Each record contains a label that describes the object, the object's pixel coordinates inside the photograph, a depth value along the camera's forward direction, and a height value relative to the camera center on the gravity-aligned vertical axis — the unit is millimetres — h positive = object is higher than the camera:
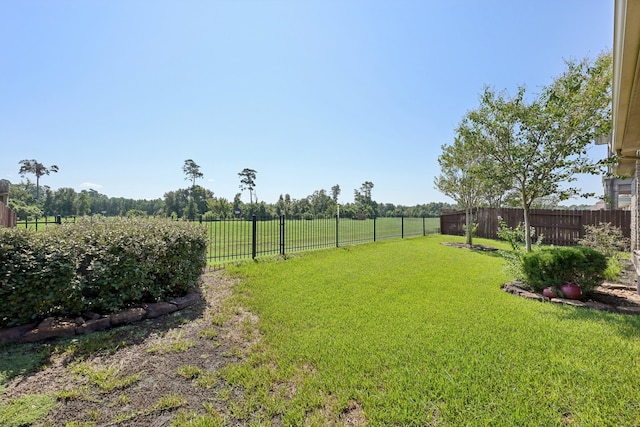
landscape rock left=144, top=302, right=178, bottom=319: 3602 -1304
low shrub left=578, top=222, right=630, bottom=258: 6441 -604
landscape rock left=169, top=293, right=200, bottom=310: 3943 -1296
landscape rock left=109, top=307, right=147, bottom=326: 3292 -1284
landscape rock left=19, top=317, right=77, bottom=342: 2824 -1264
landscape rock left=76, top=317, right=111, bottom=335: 3062 -1307
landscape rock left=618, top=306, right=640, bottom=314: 3660 -1304
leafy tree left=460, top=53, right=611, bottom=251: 4730 +1760
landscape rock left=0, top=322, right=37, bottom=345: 2730 -1235
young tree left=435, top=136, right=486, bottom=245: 10648 +1634
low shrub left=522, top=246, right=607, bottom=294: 4094 -802
